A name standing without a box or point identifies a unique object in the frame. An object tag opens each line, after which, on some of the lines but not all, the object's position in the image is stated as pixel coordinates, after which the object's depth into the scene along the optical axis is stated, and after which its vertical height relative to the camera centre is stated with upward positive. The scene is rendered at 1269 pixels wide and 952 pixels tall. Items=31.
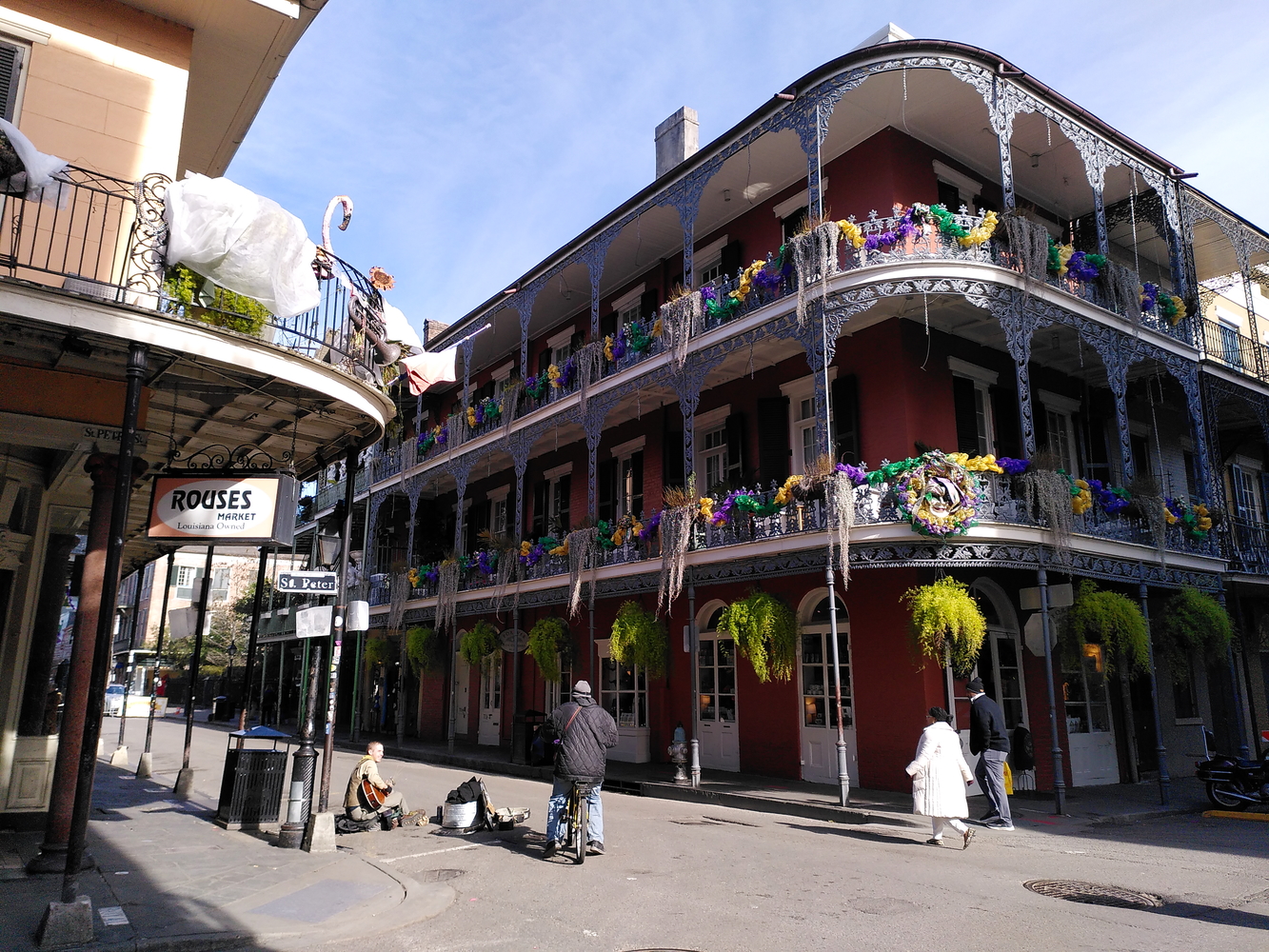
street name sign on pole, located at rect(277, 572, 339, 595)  8.83 +0.89
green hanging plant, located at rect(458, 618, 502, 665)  20.47 +0.72
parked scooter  11.94 -1.32
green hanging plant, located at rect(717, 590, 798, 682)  13.30 +0.65
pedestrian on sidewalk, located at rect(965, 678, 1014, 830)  10.70 -0.82
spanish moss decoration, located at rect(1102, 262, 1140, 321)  15.02 +6.55
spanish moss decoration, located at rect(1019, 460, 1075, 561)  12.46 +2.50
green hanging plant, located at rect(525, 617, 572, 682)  18.02 +0.63
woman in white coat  9.38 -1.03
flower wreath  11.91 +2.45
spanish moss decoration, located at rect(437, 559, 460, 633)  21.64 +2.00
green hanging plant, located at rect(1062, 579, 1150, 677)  12.84 +0.84
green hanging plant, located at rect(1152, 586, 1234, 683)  14.30 +0.86
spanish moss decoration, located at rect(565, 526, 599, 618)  17.36 +2.38
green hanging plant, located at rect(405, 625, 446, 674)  22.97 +0.64
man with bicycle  8.50 -0.71
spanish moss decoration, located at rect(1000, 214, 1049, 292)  13.46 +6.53
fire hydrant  14.49 -1.32
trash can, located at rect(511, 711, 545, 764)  18.27 -1.18
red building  13.30 +5.25
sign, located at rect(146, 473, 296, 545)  7.58 +1.38
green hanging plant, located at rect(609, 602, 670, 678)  15.73 +0.63
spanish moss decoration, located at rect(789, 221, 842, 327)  13.33 +6.36
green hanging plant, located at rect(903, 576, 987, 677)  11.53 +0.71
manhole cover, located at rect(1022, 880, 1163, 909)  6.91 -1.69
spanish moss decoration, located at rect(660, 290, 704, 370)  15.60 +6.17
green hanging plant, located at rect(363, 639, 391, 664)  25.78 +0.66
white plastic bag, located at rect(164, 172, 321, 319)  6.98 +3.41
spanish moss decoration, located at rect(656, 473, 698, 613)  14.84 +2.37
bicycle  8.47 -1.34
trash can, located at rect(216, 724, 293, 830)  10.16 -1.30
